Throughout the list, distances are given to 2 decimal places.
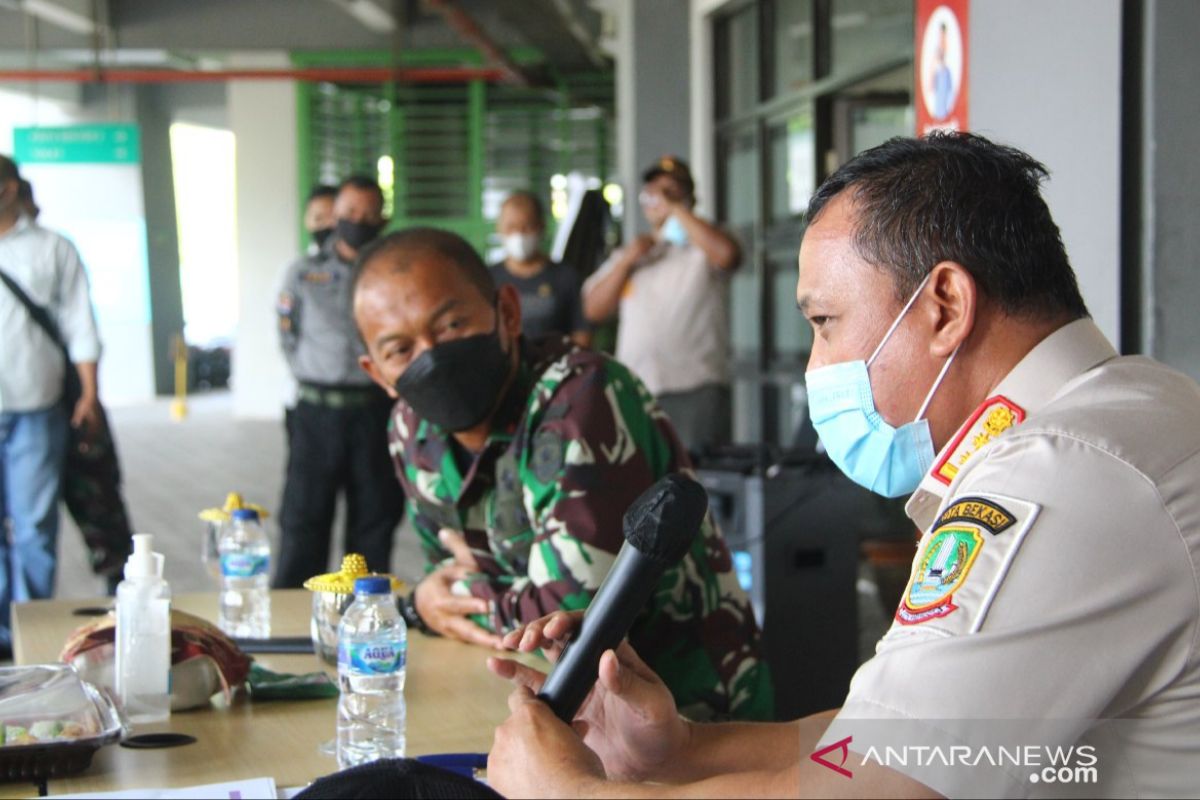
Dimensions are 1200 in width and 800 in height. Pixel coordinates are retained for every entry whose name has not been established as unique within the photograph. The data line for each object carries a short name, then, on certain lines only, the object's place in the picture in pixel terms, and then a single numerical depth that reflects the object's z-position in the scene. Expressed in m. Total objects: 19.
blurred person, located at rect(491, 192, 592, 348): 5.40
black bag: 4.75
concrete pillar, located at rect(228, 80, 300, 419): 12.88
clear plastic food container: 1.43
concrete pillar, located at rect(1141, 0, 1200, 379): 2.71
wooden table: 1.49
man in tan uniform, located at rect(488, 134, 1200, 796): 0.94
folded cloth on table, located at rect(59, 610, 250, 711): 1.74
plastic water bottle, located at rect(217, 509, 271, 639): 2.30
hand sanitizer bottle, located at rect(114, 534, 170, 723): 1.69
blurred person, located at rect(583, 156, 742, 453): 5.42
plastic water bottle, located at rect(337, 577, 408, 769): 1.58
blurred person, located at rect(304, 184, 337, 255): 5.81
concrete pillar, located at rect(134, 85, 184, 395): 15.82
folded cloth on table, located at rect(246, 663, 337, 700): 1.78
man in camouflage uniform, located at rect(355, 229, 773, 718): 1.94
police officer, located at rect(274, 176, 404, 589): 4.75
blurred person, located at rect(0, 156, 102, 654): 4.58
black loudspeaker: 4.00
